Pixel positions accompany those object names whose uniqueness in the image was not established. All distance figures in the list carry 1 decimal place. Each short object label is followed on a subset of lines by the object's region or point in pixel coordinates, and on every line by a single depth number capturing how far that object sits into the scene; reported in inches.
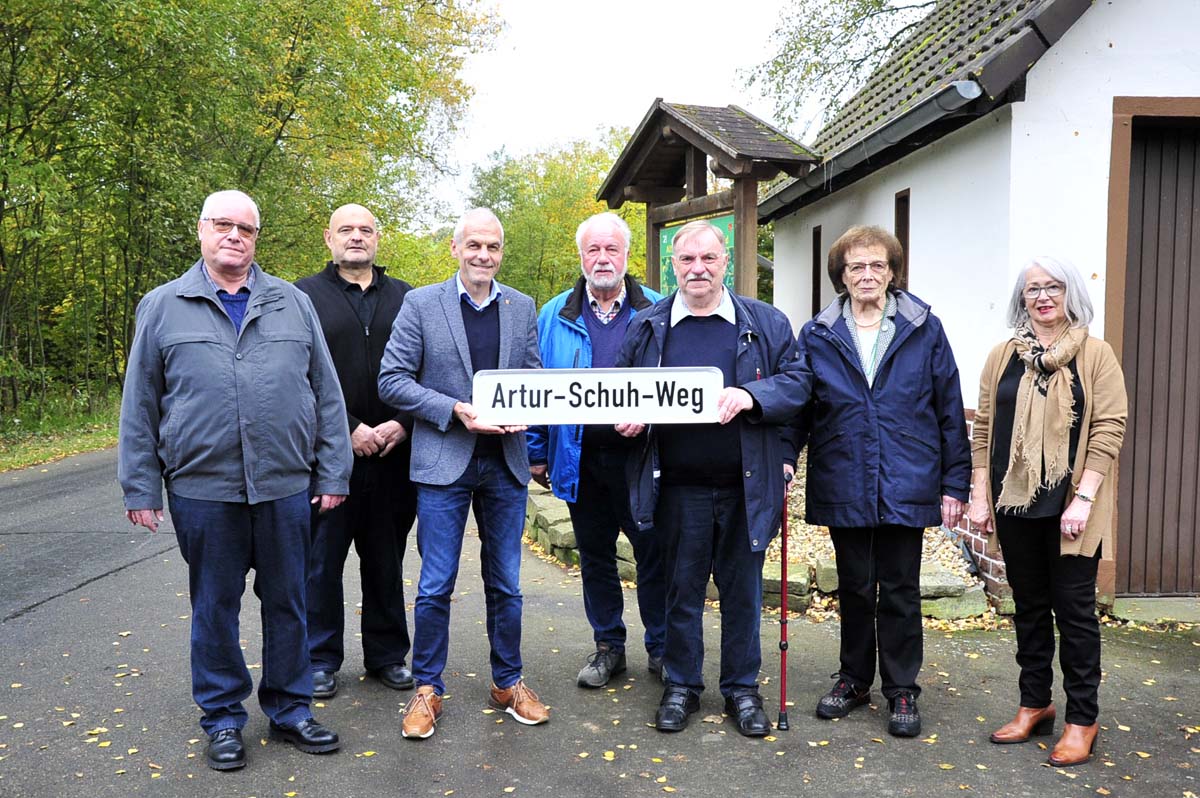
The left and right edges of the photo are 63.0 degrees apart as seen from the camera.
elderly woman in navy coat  170.9
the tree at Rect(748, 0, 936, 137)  624.1
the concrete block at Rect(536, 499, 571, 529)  321.4
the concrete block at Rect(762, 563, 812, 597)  245.9
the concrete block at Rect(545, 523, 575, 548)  308.5
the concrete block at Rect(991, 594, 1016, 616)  240.4
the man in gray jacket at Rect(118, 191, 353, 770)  154.6
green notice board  321.7
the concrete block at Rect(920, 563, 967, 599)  239.8
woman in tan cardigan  158.9
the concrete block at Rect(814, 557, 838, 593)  249.9
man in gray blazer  171.5
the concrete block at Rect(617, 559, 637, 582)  277.1
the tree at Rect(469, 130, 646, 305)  1353.3
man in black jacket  188.1
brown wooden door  245.4
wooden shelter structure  308.3
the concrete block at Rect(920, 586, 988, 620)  239.6
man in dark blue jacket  169.6
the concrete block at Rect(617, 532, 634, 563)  279.0
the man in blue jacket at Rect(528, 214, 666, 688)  187.9
